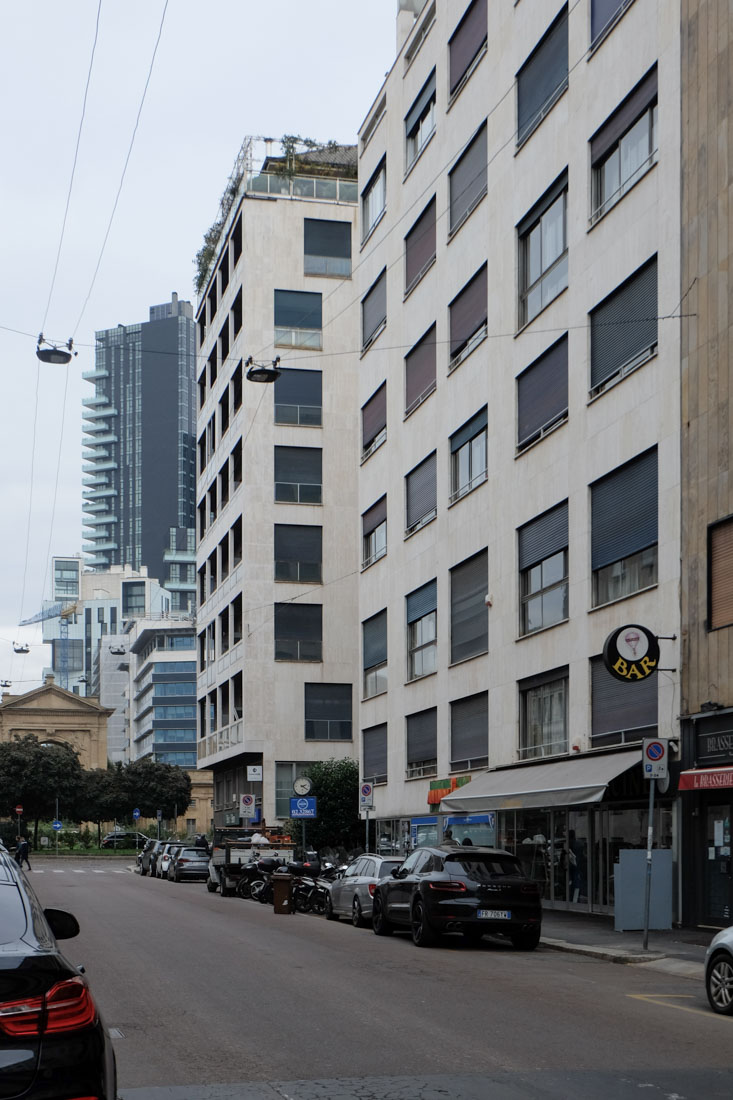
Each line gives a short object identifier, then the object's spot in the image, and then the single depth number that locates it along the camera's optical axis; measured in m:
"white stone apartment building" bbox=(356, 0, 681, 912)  23.53
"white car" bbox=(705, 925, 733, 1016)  11.83
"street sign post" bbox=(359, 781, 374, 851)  32.38
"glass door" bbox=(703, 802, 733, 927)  19.81
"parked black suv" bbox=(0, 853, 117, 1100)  5.04
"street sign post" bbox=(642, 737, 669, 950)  17.94
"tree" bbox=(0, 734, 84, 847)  94.81
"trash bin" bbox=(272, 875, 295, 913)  28.67
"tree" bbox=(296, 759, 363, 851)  48.22
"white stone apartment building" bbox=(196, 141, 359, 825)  54.31
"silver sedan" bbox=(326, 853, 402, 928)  23.83
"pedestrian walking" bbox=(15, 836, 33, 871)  56.81
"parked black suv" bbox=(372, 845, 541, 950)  18.48
